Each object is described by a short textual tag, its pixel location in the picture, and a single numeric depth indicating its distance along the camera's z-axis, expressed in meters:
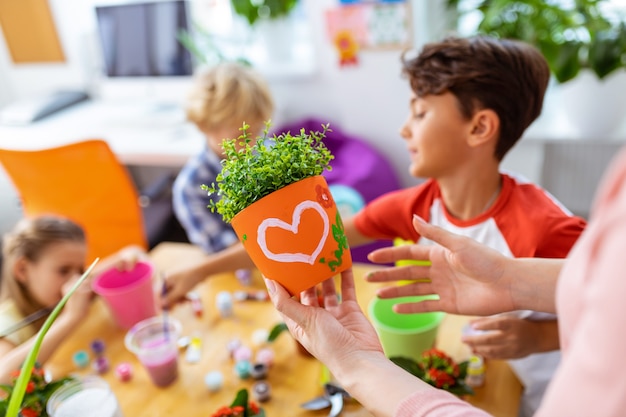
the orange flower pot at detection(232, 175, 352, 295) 0.70
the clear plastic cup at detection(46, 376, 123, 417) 0.80
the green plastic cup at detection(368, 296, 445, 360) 0.95
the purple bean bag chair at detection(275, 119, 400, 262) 2.29
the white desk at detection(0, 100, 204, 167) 2.36
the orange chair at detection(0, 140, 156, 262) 1.68
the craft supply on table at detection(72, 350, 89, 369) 1.08
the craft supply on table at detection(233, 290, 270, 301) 1.24
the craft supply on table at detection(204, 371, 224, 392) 0.98
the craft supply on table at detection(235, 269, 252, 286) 1.31
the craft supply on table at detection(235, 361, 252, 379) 0.99
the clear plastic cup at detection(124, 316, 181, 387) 0.98
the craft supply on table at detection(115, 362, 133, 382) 1.02
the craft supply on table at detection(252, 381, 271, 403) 0.94
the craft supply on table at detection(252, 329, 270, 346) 1.09
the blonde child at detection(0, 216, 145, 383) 1.18
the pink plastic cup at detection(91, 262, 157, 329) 1.15
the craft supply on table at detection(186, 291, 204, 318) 1.20
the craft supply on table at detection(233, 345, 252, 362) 1.04
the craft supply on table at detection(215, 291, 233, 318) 1.18
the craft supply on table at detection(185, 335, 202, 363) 1.07
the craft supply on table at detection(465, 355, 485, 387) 0.94
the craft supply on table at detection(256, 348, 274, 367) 1.02
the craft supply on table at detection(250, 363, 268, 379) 0.99
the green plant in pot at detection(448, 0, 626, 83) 1.88
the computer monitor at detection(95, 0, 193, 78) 2.61
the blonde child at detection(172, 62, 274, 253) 1.66
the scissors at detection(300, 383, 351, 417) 0.89
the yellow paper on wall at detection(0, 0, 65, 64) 2.83
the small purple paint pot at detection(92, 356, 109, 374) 1.05
